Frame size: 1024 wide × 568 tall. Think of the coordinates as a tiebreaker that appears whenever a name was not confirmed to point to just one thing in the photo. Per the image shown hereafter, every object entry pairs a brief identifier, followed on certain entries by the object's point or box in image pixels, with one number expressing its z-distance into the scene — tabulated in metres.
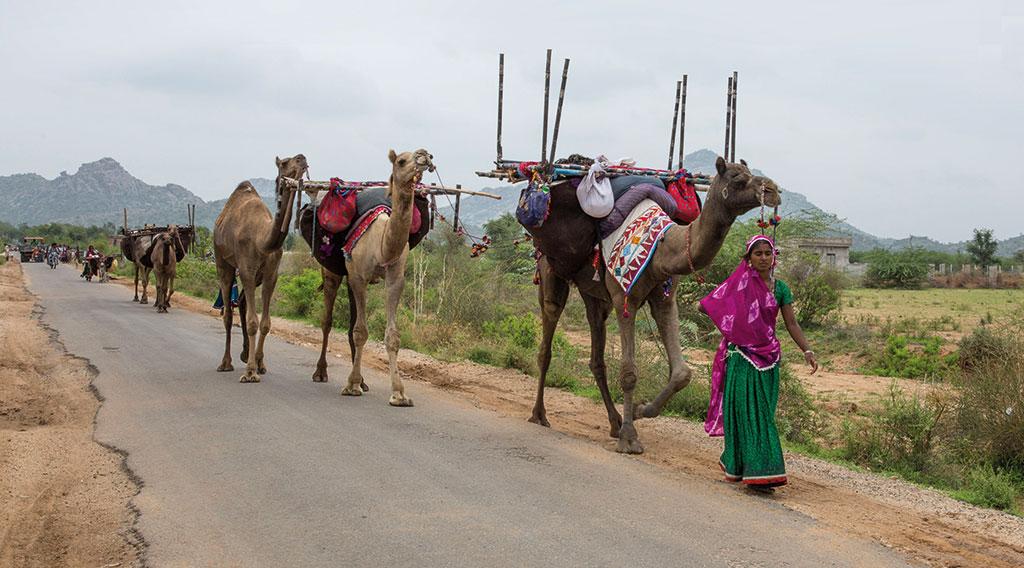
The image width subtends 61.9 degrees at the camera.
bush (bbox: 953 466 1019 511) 6.75
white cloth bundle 7.84
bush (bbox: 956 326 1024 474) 8.09
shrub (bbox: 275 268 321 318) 23.12
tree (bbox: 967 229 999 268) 66.25
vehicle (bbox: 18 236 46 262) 74.88
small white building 63.94
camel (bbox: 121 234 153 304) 26.98
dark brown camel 6.39
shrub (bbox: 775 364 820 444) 9.36
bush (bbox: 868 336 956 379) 16.62
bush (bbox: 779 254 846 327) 23.17
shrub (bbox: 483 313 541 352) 16.22
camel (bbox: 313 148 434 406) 9.45
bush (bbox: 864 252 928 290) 53.22
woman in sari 6.32
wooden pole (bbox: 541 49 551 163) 8.46
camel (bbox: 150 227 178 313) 24.56
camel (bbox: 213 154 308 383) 11.61
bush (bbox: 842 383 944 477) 8.05
